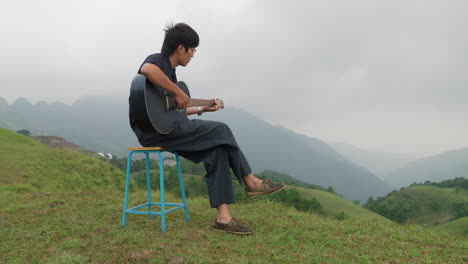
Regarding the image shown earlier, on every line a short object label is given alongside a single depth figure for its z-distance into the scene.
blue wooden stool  3.92
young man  3.85
